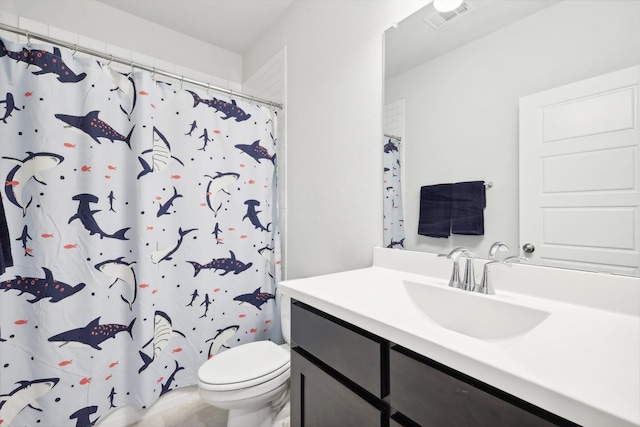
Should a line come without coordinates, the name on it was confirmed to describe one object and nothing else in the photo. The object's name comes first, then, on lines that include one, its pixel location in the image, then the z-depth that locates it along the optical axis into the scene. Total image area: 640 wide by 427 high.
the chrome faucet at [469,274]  0.92
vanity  0.45
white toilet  1.26
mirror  0.78
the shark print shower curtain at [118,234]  1.25
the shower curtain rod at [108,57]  1.21
